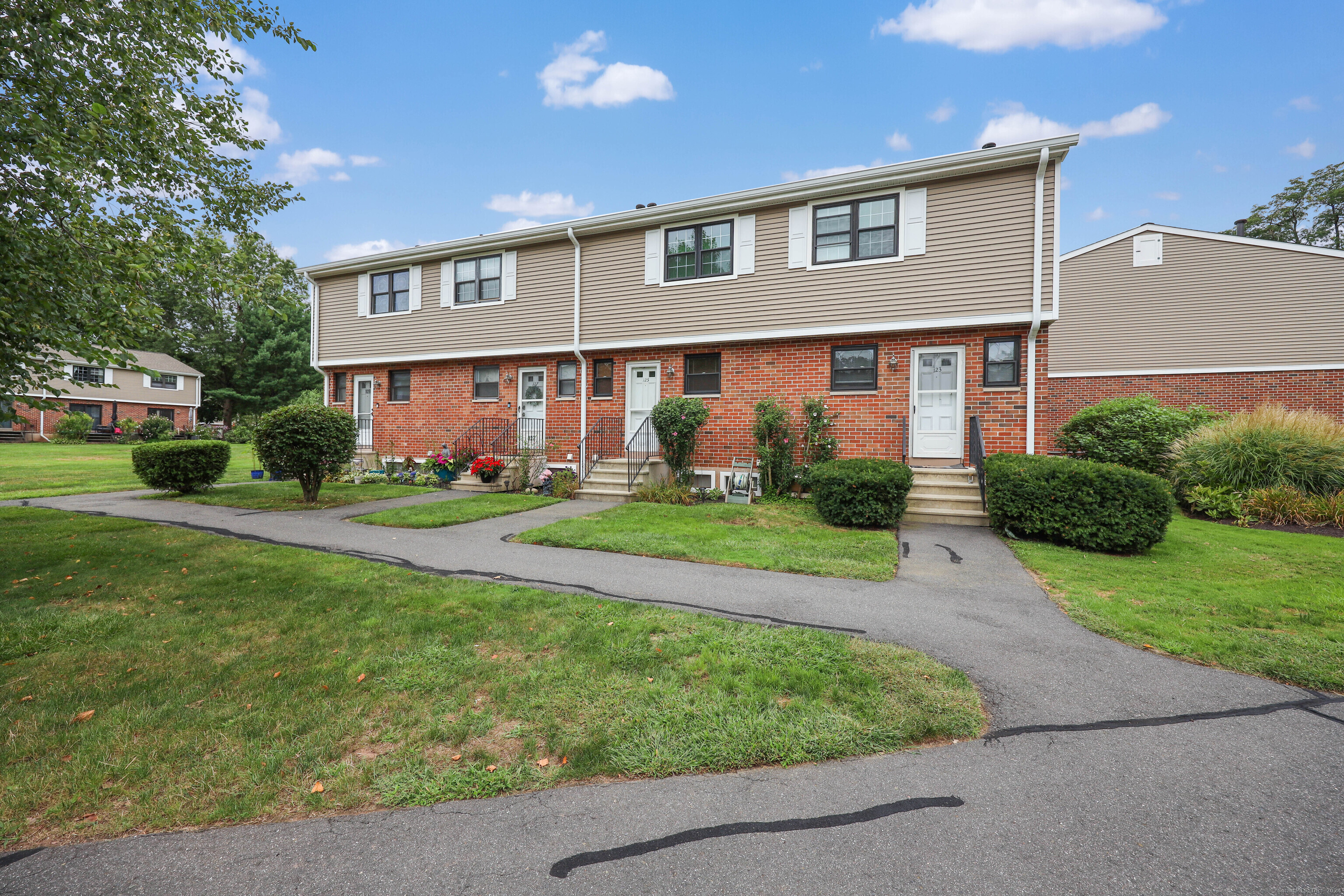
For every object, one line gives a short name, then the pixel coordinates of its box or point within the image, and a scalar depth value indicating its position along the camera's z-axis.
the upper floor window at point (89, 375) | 34.56
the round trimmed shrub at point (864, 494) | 8.36
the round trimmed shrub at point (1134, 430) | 12.02
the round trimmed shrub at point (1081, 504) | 6.84
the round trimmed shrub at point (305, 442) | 10.22
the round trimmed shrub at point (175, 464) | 11.34
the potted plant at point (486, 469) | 12.69
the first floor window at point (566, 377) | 13.91
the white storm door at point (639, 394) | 13.06
